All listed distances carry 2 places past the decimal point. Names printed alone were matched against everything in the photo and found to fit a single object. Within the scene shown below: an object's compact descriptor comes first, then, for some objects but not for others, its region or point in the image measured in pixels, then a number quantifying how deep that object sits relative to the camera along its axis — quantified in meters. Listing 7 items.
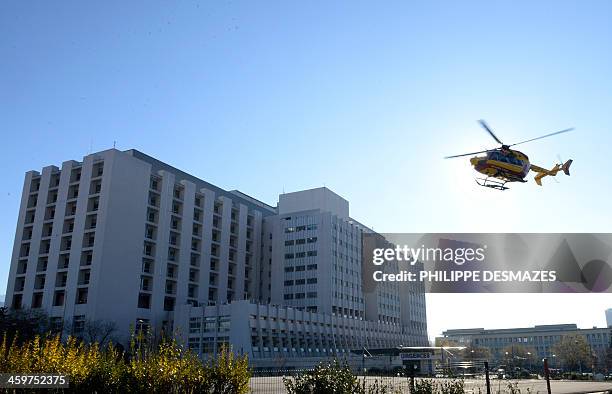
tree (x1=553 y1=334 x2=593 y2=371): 119.94
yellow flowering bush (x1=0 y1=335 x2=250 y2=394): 17.12
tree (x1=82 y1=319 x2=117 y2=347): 81.06
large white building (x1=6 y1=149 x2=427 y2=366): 90.81
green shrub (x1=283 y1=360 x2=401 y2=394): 17.36
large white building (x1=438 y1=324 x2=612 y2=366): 183.12
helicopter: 40.00
